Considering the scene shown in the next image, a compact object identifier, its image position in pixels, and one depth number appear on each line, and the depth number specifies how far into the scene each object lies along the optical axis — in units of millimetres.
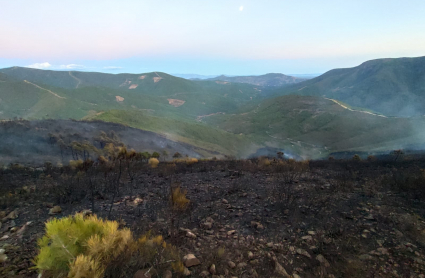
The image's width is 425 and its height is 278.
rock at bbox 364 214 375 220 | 4857
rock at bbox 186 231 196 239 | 4137
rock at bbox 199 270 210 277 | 2985
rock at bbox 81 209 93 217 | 4951
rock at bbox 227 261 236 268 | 3262
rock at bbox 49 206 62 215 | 5320
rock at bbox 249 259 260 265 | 3415
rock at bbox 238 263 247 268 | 3296
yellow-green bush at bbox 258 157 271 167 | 11967
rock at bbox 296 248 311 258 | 3641
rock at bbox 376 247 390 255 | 3662
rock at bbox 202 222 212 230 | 4605
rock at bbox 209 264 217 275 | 3055
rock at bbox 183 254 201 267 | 3122
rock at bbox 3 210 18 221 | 4923
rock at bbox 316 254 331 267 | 3424
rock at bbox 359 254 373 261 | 3548
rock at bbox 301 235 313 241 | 4090
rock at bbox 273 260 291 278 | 3174
